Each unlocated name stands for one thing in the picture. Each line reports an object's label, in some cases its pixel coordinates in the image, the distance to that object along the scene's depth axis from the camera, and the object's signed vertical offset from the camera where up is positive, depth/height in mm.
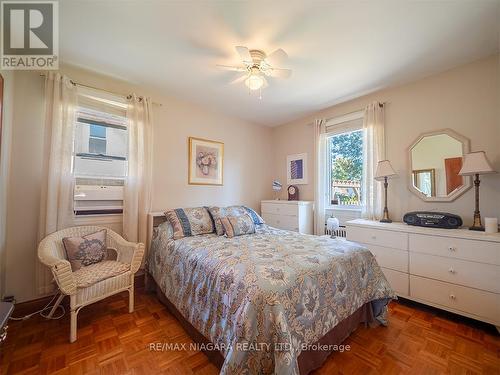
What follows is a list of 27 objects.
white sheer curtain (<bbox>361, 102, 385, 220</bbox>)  2760 +514
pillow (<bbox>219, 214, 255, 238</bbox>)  2381 -413
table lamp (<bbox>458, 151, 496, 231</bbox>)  1930 +238
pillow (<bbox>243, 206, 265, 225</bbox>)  2920 -386
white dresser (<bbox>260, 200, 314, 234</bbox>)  3322 -403
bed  1091 -714
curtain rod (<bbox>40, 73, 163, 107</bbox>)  2258 +1200
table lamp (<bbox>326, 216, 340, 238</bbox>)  3020 -480
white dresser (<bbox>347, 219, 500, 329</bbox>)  1779 -706
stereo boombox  2084 -282
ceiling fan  1835 +1238
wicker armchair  1642 -760
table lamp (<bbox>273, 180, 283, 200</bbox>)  4031 +66
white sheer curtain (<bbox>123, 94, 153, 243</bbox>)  2521 +250
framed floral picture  3203 +470
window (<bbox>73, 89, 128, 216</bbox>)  2355 +438
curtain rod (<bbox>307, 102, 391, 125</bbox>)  2781 +1204
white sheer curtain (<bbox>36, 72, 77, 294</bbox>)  2082 +250
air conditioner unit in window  2340 -116
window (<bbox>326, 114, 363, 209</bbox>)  3133 +452
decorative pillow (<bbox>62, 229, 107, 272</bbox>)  1955 -593
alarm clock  3793 -28
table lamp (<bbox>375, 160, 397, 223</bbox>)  2529 +236
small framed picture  3759 +424
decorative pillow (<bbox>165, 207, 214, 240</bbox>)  2348 -372
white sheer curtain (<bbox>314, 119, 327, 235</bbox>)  3376 +277
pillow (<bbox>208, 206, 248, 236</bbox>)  2502 -290
